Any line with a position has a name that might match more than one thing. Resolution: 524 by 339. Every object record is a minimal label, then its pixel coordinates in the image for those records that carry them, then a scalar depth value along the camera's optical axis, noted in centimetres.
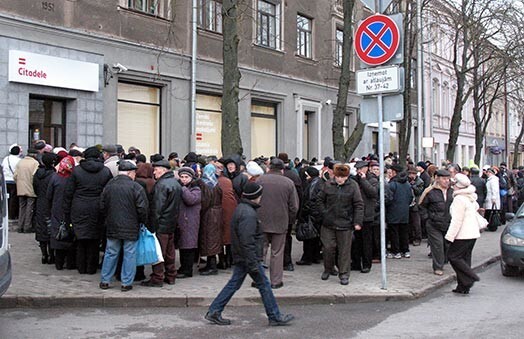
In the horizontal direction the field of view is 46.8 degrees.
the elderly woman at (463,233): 896
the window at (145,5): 1698
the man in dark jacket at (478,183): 1644
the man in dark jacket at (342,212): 934
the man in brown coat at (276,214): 880
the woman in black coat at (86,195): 888
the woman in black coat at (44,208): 977
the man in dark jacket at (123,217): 820
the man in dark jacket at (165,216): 861
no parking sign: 880
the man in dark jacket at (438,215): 1031
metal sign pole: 884
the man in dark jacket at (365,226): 1032
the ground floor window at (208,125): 1948
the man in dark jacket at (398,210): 1184
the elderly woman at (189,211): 912
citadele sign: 1392
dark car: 1007
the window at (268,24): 2173
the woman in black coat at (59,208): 925
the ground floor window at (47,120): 1491
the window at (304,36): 2405
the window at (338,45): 2627
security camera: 1615
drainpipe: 1859
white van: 614
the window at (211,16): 1936
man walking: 684
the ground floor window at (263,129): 2200
